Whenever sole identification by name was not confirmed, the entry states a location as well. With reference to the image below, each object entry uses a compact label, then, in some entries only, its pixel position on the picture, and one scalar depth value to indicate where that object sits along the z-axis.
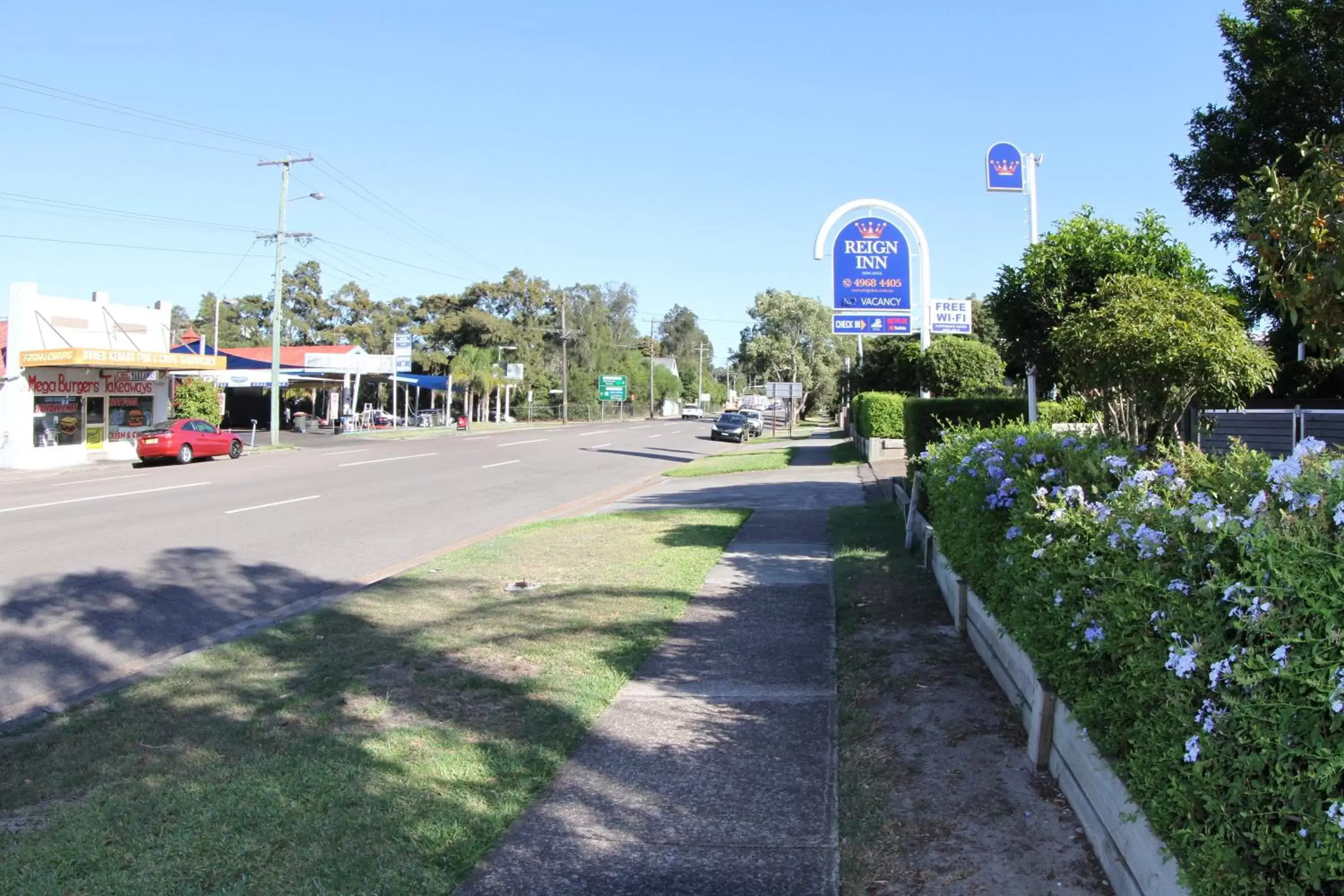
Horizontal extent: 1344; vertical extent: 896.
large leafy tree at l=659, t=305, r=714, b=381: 166.62
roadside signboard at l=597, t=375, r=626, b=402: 87.06
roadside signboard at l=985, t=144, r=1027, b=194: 13.73
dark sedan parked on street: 46.88
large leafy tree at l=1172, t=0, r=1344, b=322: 11.24
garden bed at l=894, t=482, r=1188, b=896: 3.04
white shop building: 30.09
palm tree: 65.25
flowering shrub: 2.26
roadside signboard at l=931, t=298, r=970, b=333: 23.50
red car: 29.38
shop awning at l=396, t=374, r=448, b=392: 62.53
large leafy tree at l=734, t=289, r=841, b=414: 75.69
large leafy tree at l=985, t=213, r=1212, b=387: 9.36
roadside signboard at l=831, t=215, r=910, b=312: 19.09
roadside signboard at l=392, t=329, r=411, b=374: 54.16
